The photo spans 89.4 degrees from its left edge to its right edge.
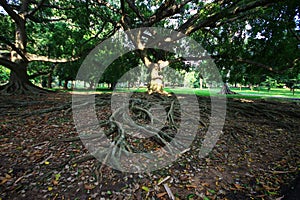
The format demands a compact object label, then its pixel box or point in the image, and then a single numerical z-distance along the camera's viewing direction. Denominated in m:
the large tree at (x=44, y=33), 7.89
